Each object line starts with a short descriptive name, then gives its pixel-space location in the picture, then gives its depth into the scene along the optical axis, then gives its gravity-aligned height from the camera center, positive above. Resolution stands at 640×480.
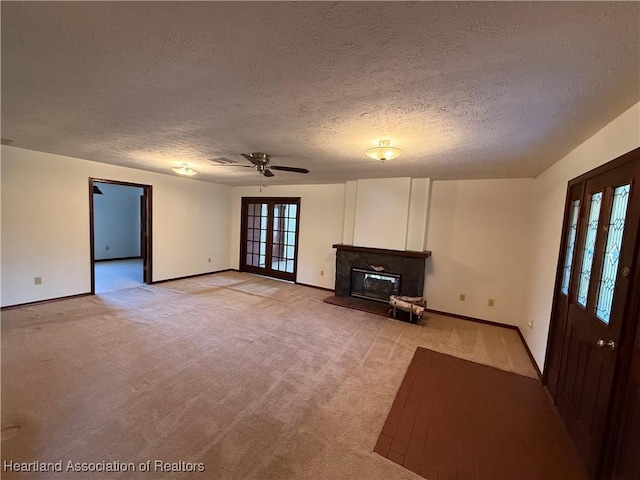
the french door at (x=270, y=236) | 6.27 -0.45
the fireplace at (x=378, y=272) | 4.47 -0.84
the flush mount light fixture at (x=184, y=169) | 4.25 +0.73
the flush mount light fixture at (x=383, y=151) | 2.43 +0.69
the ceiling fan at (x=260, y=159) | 3.02 +0.67
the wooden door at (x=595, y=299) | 1.53 -0.41
